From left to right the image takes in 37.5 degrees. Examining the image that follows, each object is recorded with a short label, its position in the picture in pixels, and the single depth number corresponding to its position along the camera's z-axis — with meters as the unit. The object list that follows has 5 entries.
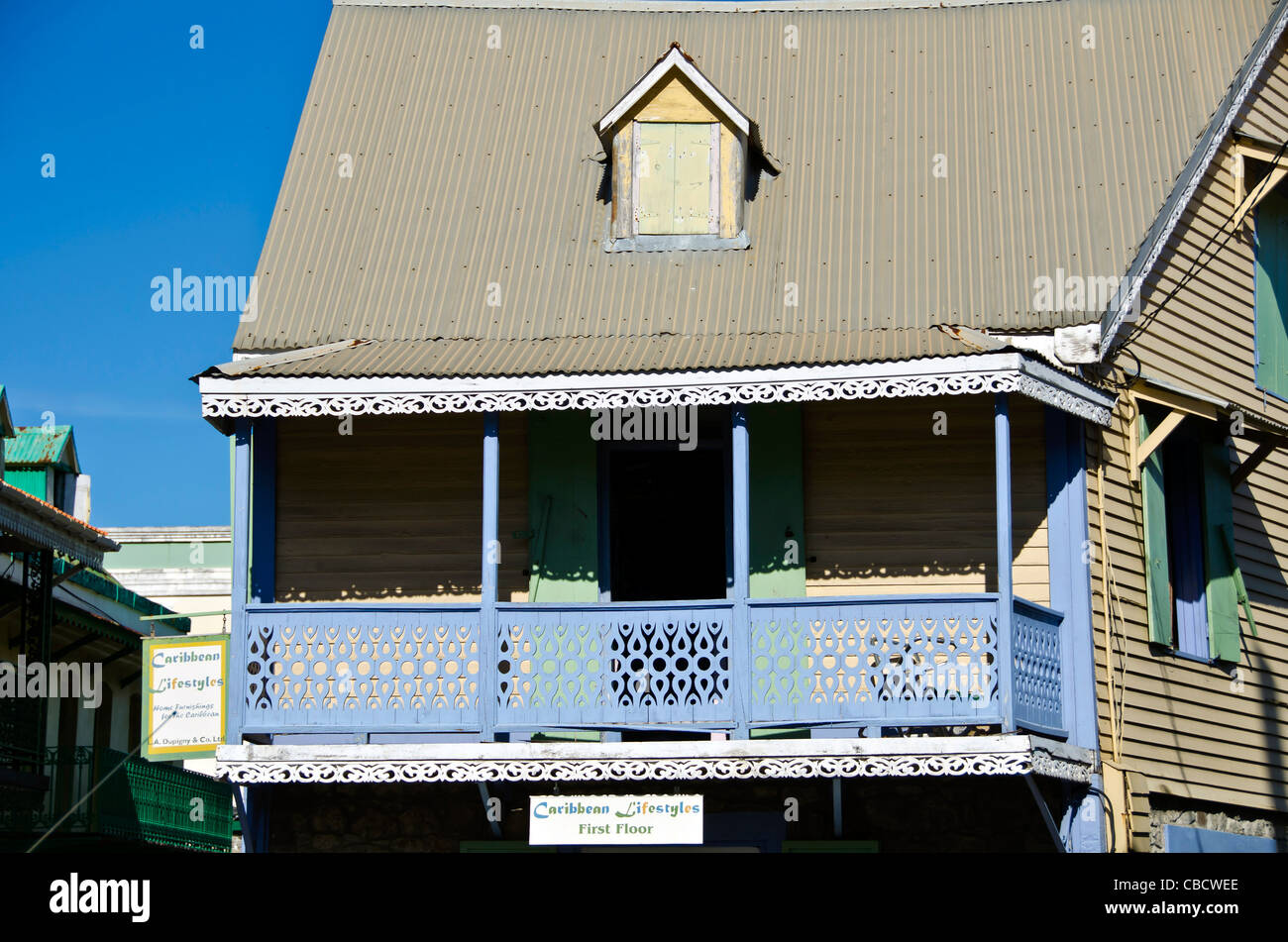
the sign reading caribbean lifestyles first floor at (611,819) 13.59
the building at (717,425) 13.59
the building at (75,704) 19.98
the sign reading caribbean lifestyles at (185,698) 13.95
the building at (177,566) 33.16
